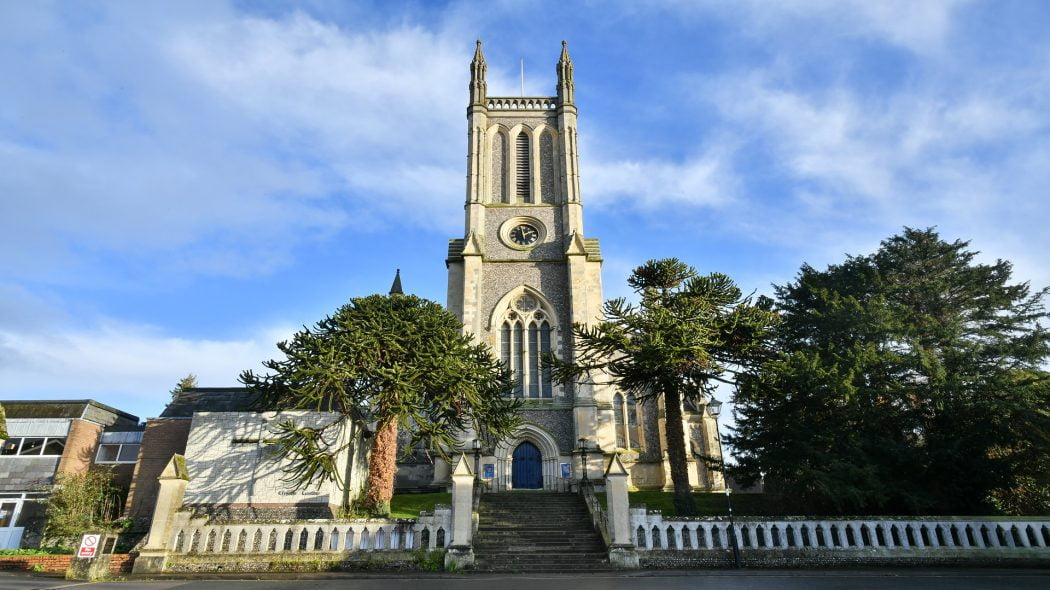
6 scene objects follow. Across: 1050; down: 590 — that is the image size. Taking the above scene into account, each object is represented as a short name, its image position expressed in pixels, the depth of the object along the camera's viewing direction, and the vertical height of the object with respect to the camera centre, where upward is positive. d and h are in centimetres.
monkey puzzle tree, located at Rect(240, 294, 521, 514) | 1898 +487
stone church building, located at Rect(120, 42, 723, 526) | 2095 +654
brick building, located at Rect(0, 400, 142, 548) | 2372 +335
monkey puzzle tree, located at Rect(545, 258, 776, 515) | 1997 +619
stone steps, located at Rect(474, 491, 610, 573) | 1527 -22
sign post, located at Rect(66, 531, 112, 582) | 1409 -60
